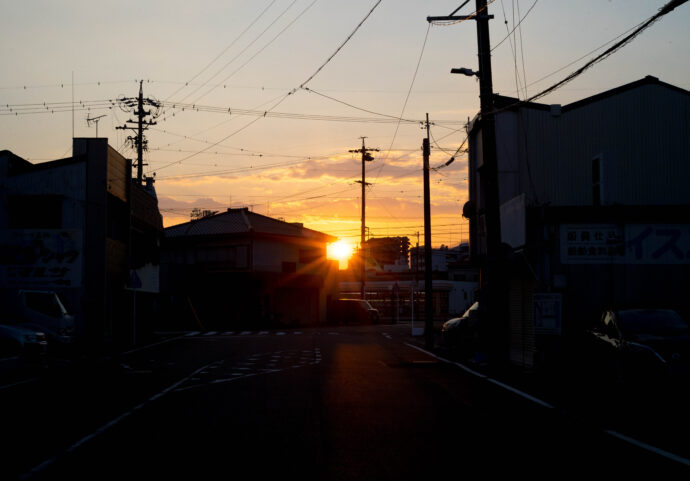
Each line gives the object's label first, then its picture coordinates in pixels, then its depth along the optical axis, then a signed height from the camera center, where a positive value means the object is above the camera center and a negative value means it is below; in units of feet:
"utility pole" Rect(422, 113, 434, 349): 102.27 +5.23
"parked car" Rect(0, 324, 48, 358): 61.21 -5.38
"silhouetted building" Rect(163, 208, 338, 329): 172.76 +1.11
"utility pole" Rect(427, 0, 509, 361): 61.36 +7.21
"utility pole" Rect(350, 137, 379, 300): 193.15 +23.38
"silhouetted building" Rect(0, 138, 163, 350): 99.30 +6.53
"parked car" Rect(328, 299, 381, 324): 178.09 -8.58
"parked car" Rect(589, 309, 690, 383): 41.50 -4.35
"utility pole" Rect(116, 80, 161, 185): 166.93 +36.53
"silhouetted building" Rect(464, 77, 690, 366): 61.11 +6.46
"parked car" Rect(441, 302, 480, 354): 81.35 -6.35
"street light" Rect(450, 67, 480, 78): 64.80 +18.54
